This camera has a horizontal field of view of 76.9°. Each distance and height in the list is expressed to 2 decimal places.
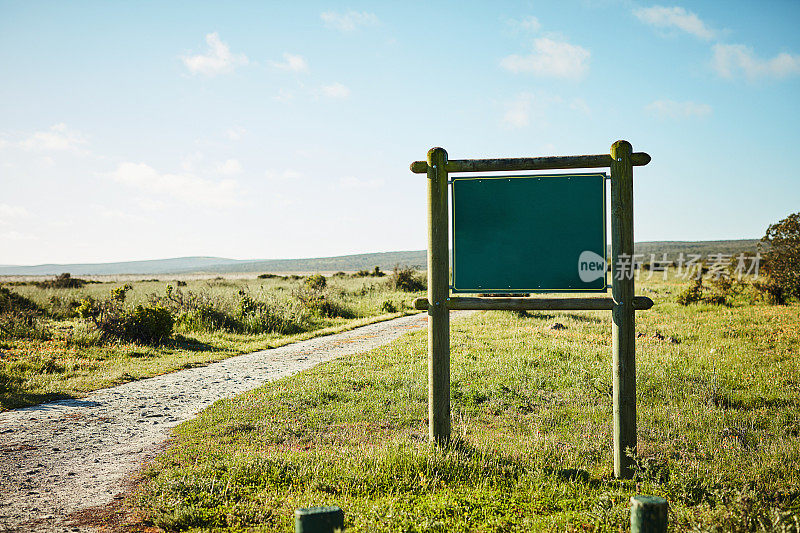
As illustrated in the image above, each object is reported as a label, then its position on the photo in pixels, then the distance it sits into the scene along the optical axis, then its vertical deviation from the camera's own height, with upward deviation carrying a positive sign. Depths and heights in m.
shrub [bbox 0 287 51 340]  13.48 -1.57
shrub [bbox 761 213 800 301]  20.81 +0.08
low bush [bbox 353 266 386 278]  59.74 -1.14
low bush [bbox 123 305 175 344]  13.52 -1.58
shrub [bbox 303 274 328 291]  31.97 -1.17
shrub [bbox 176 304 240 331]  16.22 -1.80
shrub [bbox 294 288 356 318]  22.06 -1.83
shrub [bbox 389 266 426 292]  38.22 -1.27
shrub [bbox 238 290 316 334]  17.05 -1.86
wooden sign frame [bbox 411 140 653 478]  5.03 -0.37
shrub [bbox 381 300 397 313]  24.83 -2.10
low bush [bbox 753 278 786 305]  21.17 -1.32
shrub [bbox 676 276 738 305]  21.66 -1.37
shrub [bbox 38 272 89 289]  37.57 -1.27
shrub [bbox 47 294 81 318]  19.08 -1.62
